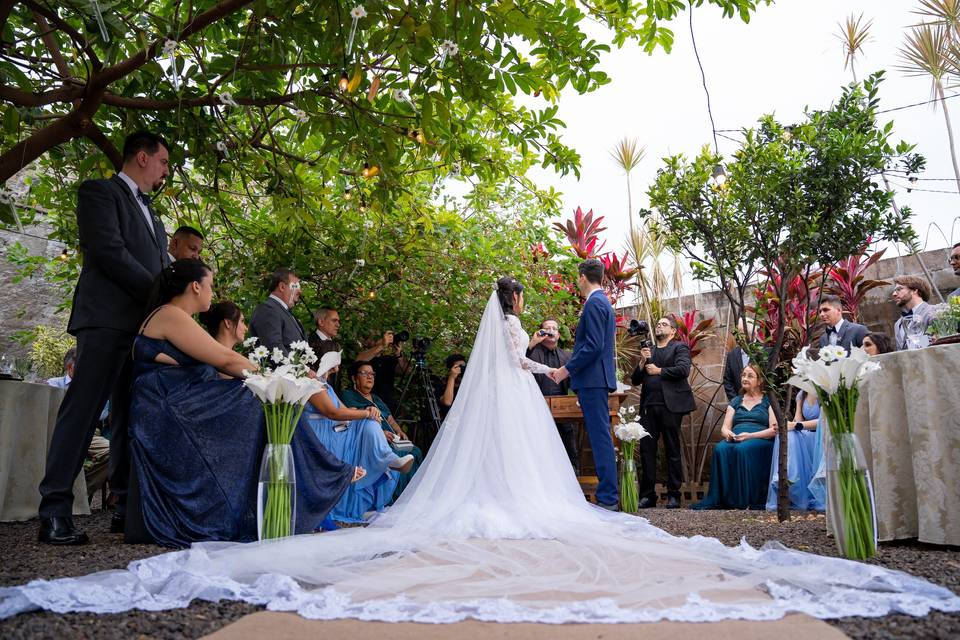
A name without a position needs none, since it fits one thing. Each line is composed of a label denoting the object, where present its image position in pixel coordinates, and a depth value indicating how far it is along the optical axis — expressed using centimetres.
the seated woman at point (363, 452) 502
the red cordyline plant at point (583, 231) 952
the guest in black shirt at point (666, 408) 692
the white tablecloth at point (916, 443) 295
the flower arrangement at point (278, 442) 287
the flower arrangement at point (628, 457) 545
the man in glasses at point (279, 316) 476
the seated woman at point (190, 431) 322
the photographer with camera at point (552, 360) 719
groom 546
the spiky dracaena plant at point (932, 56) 764
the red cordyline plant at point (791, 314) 691
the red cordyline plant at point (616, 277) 892
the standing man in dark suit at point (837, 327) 580
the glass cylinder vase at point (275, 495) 286
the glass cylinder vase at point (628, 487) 552
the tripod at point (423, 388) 673
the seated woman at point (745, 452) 624
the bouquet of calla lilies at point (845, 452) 280
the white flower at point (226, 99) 350
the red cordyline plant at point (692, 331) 807
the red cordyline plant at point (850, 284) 698
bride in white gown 189
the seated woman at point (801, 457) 576
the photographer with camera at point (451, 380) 682
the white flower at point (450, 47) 313
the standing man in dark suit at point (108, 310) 321
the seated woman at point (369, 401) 581
